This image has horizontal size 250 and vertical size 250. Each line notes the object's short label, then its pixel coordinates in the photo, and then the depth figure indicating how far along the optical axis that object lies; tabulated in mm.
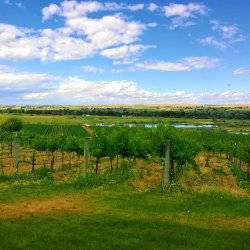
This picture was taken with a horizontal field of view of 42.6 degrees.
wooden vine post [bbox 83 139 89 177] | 18250
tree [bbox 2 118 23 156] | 52064
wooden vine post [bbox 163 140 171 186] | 16928
